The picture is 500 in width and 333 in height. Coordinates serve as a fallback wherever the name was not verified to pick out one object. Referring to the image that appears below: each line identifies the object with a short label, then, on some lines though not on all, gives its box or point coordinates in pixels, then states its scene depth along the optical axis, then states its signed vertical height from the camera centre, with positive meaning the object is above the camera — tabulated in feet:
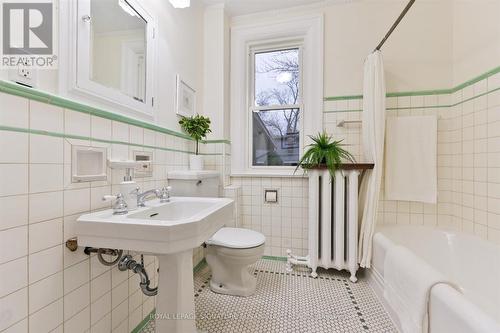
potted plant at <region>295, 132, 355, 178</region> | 5.55 +0.28
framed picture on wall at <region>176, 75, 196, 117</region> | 5.59 +1.78
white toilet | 4.65 -1.82
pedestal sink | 2.48 -0.87
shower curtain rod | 4.18 +3.09
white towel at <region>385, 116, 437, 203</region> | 5.63 +0.20
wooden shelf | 5.44 +0.01
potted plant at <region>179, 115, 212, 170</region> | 5.67 +0.95
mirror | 3.32 +1.99
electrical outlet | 2.29 +0.95
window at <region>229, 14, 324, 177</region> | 6.98 +2.27
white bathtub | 2.51 -1.86
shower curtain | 5.43 +0.60
